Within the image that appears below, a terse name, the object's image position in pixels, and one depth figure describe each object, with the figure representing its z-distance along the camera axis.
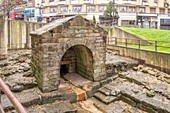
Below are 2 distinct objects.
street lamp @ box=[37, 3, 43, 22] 41.10
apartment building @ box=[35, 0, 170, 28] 37.83
